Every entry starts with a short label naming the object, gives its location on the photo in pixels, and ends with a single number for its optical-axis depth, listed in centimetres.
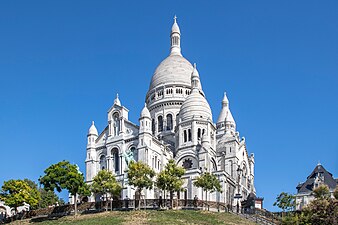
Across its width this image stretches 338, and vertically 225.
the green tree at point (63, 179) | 7062
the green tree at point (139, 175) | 7050
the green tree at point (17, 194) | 7194
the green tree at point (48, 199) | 9804
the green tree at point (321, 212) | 5222
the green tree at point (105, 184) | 7304
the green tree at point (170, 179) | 7062
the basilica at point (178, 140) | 8844
